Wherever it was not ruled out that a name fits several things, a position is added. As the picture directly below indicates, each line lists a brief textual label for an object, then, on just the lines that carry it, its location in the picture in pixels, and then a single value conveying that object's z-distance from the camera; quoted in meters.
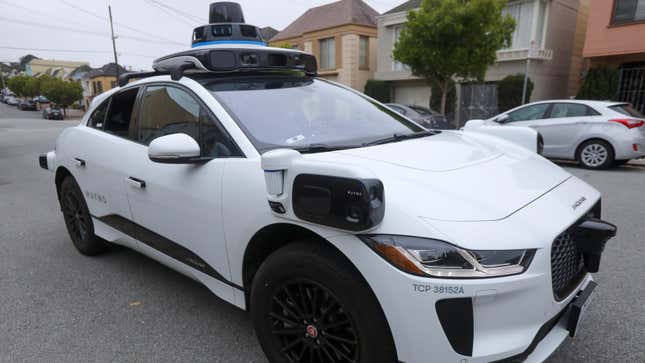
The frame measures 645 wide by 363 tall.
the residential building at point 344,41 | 24.77
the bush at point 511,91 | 17.22
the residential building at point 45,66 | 96.41
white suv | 1.59
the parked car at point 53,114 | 41.03
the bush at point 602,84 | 14.29
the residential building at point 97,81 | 54.44
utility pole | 34.90
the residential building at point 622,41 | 13.55
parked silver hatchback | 7.72
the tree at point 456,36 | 13.54
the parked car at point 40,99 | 59.88
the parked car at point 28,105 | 58.88
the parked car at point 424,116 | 11.56
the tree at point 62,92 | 46.72
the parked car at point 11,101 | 67.41
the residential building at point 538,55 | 17.36
